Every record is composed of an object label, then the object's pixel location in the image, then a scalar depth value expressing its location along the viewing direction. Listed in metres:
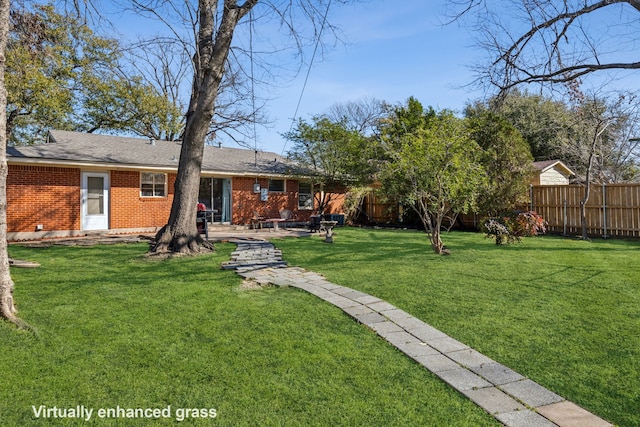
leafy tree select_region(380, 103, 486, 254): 8.48
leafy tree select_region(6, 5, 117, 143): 16.20
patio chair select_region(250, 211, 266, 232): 16.16
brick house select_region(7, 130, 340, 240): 12.34
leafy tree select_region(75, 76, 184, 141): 24.48
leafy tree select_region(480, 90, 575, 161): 22.89
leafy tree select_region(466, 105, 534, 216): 14.61
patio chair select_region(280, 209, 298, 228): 16.84
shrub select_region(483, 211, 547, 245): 10.36
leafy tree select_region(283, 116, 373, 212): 17.88
